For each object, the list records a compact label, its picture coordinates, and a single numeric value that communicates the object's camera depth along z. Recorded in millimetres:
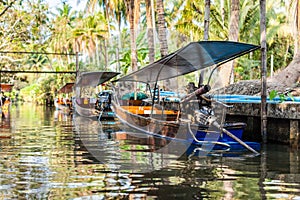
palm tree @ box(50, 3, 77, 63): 60512
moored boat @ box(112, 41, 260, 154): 12141
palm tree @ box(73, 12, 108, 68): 54722
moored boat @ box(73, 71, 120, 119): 25875
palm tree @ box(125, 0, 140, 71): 31370
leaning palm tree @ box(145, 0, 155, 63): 28750
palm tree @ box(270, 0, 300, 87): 18656
